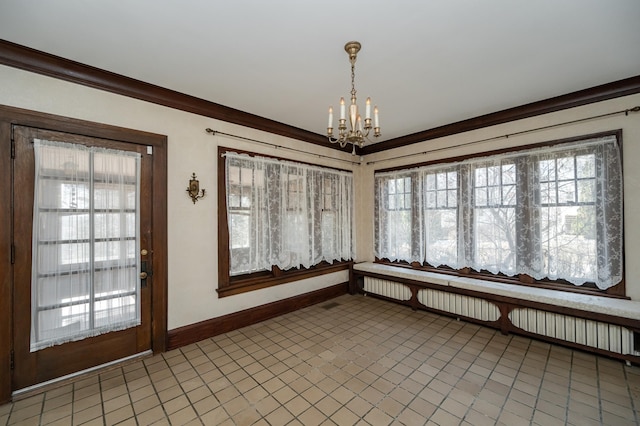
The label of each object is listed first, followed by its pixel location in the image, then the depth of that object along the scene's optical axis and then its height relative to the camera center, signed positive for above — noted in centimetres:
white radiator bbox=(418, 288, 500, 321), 341 -126
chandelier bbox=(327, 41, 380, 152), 202 +72
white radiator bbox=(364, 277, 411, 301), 424 -126
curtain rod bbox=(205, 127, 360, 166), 327 +102
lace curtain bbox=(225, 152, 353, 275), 345 +1
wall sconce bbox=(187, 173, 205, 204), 308 +31
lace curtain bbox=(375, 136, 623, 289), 288 -2
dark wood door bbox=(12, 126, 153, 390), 218 -82
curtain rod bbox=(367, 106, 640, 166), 278 +103
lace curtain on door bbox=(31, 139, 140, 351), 227 -24
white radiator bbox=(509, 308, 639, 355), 260 -126
